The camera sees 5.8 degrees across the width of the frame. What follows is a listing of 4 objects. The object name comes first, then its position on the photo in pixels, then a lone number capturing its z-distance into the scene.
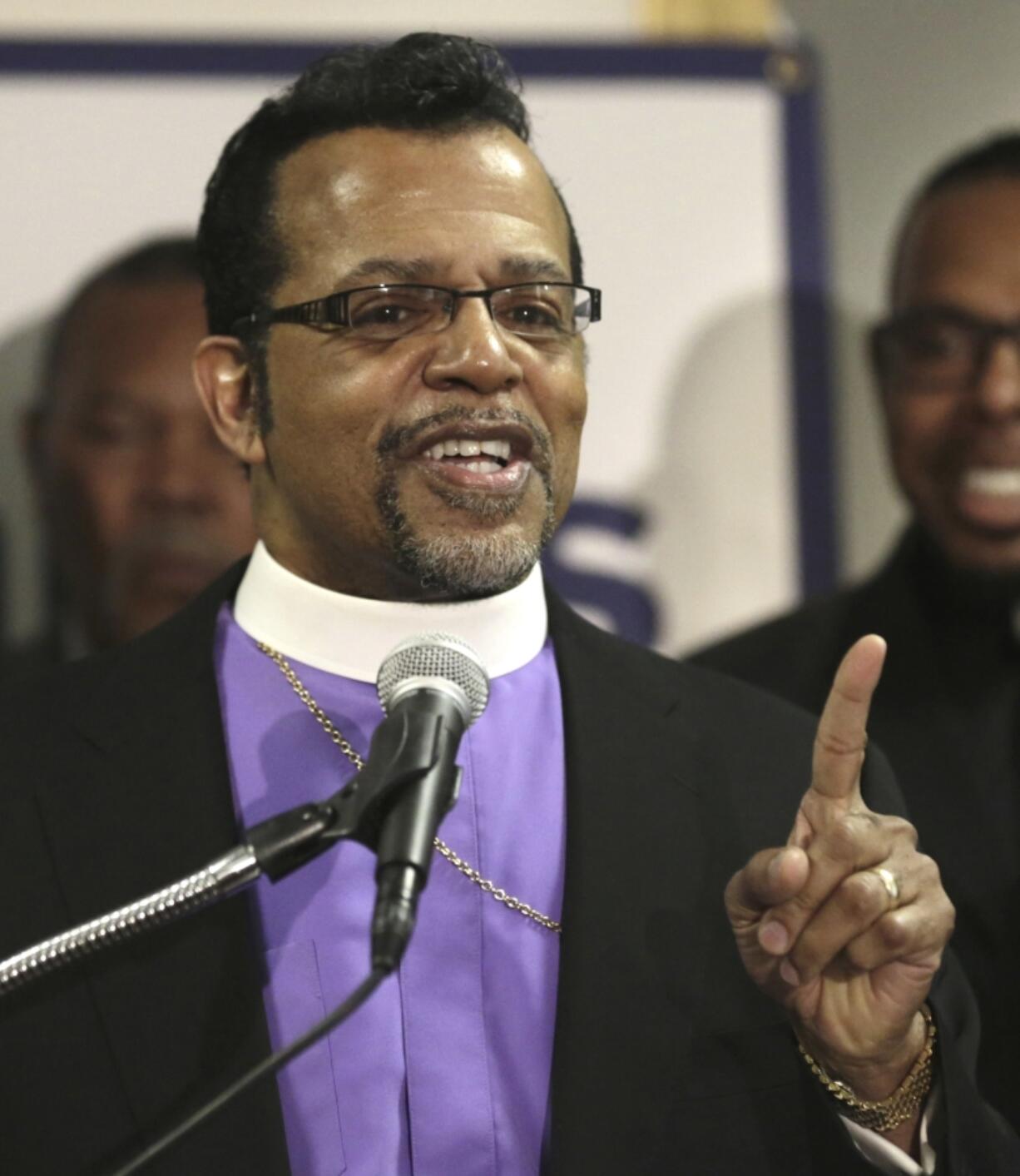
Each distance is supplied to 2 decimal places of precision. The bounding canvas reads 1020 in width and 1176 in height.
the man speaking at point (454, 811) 4.07
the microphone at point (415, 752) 3.91
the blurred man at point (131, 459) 4.57
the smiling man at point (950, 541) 4.51
